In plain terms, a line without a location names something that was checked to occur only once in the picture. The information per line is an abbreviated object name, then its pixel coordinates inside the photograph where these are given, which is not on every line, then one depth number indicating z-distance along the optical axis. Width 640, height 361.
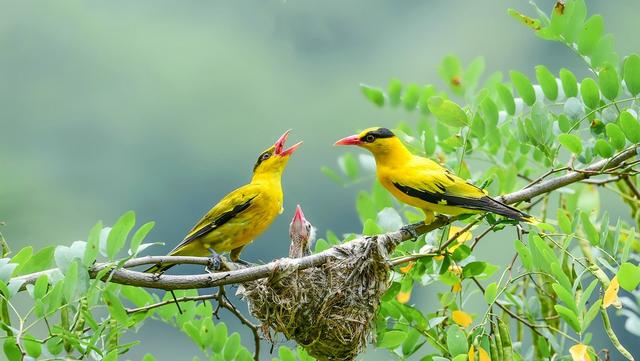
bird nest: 7.91
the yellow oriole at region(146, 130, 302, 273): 9.02
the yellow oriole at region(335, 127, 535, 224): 7.66
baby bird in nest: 9.34
